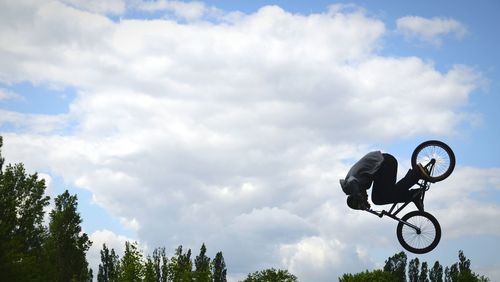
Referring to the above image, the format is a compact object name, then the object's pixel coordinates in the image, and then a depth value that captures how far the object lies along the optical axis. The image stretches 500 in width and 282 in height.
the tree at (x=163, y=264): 76.45
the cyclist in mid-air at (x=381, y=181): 12.17
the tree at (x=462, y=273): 88.94
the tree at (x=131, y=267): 53.66
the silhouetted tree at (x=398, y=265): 112.25
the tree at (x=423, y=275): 115.12
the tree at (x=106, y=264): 95.06
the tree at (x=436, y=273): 115.31
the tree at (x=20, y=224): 43.16
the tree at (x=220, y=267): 103.94
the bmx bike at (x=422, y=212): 12.23
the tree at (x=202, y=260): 92.56
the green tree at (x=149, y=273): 55.53
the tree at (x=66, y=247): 58.28
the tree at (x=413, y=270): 114.81
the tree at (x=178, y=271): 56.25
